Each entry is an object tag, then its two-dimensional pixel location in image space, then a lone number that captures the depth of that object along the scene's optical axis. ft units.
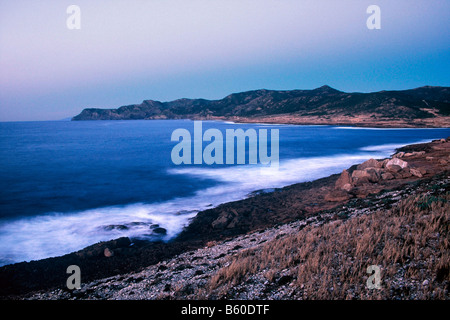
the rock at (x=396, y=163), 56.04
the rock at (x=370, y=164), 62.45
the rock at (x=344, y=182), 50.37
